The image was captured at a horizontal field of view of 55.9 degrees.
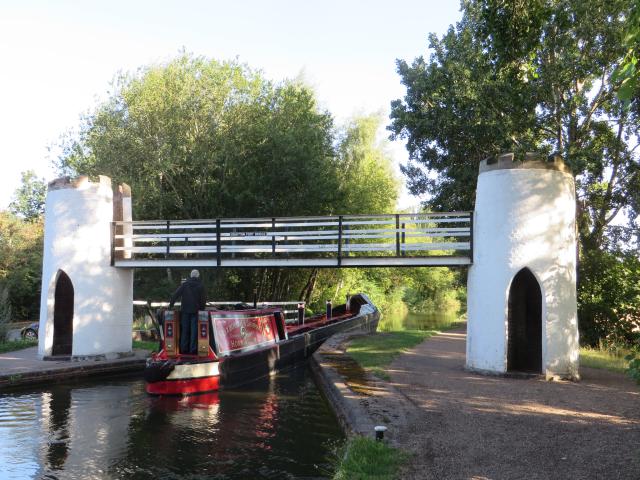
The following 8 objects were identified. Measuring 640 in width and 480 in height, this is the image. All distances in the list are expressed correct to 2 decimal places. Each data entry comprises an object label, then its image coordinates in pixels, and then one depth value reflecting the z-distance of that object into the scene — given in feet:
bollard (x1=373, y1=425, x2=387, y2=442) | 21.86
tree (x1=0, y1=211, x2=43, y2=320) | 95.53
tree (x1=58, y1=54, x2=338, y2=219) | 79.97
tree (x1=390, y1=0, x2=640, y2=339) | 56.13
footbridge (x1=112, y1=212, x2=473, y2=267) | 43.09
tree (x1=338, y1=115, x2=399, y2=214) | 103.19
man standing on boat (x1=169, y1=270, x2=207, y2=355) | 40.47
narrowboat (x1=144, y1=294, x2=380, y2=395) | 37.45
